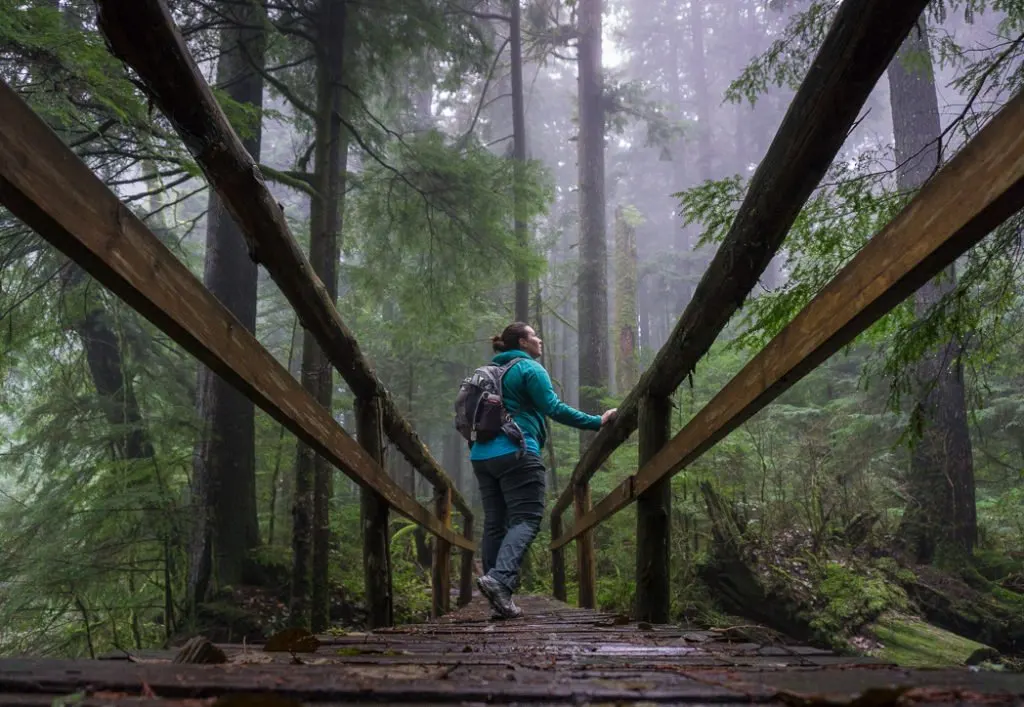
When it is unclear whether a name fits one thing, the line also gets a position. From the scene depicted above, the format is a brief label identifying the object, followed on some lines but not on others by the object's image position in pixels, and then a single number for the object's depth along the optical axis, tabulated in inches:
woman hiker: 164.2
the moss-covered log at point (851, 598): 223.6
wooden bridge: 45.7
